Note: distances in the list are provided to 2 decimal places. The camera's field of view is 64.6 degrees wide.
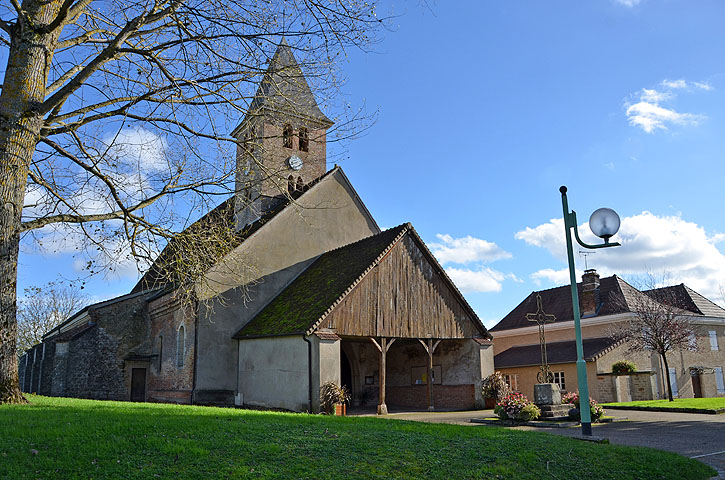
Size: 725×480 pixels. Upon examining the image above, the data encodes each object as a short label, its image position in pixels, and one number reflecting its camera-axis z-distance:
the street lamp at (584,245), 9.03
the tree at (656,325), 28.61
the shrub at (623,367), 26.31
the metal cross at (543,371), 17.91
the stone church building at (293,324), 18.61
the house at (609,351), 31.23
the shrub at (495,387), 21.25
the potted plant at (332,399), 17.39
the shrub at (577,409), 15.79
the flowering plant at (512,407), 15.66
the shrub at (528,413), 15.58
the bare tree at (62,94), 10.02
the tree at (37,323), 46.97
